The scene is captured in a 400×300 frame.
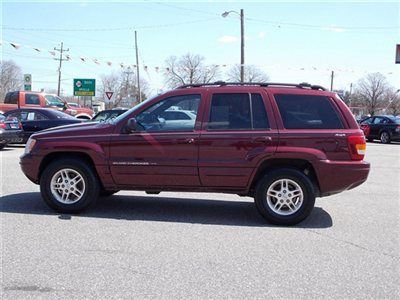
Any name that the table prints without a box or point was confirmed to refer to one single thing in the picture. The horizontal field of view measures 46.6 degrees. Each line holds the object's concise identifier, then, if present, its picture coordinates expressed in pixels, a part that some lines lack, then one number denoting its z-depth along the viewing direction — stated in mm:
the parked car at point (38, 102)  23391
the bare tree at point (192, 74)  67688
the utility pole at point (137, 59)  46619
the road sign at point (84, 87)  41625
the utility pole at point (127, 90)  75850
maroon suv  6109
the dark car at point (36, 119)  15969
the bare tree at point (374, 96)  79250
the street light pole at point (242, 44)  31081
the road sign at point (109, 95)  32938
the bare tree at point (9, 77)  79688
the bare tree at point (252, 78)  69094
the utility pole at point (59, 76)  62875
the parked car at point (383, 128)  24453
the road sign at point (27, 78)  41906
